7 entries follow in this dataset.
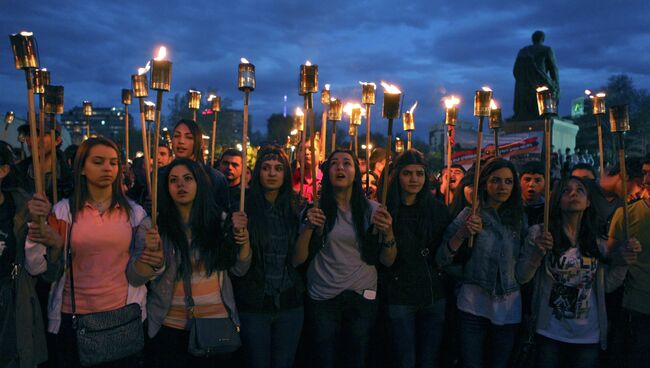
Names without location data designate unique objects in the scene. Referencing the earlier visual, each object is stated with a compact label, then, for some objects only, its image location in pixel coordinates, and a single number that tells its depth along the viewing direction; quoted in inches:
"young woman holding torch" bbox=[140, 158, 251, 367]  147.2
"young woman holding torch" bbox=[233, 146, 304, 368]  154.9
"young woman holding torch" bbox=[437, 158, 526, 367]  161.0
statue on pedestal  877.8
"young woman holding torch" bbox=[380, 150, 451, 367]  167.9
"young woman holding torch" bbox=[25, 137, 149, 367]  138.7
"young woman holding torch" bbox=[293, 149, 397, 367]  162.7
